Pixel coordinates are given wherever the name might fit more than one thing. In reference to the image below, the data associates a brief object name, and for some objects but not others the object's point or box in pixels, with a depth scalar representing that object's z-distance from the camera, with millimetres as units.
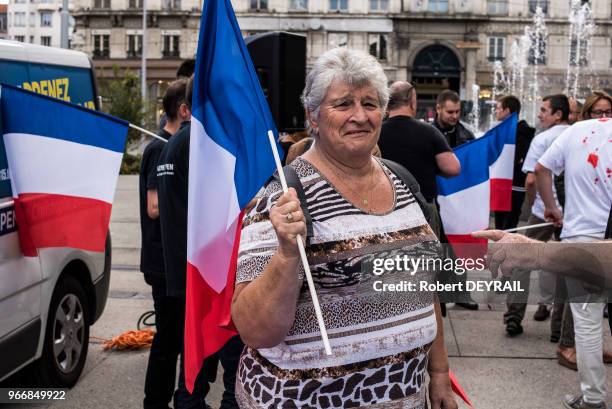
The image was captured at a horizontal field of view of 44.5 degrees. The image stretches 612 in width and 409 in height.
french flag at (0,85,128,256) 4012
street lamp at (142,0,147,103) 39750
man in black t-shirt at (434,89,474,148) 7555
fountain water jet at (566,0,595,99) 52781
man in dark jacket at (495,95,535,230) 8891
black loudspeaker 6832
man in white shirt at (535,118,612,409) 4625
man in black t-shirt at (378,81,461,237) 5691
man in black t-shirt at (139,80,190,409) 4336
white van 4199
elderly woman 2303
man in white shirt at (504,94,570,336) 6422
